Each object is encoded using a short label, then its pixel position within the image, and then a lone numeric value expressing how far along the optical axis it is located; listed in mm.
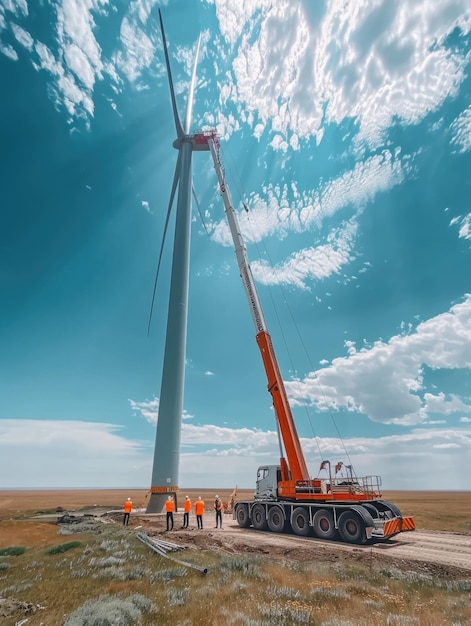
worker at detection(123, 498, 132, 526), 23105
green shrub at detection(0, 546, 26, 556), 15852
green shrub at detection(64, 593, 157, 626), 7621
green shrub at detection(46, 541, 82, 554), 14805
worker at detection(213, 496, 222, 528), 22141
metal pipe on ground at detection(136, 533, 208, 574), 11406
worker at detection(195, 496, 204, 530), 21281
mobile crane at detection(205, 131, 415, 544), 16875
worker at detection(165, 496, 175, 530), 20688
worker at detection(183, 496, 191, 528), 22123
